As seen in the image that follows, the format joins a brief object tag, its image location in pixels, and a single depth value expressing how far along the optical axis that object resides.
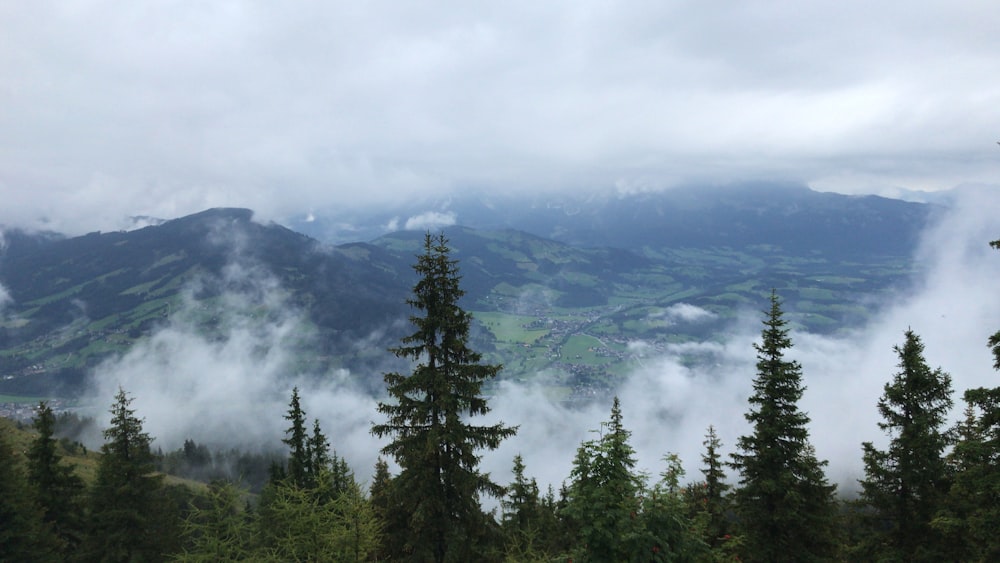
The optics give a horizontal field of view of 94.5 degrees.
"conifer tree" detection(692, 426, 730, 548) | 31.62
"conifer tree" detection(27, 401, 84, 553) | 30.86
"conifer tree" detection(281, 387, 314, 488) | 40.62
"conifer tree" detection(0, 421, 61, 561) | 23.55
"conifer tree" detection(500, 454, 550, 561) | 42.22
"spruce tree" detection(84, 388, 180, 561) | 25.94
